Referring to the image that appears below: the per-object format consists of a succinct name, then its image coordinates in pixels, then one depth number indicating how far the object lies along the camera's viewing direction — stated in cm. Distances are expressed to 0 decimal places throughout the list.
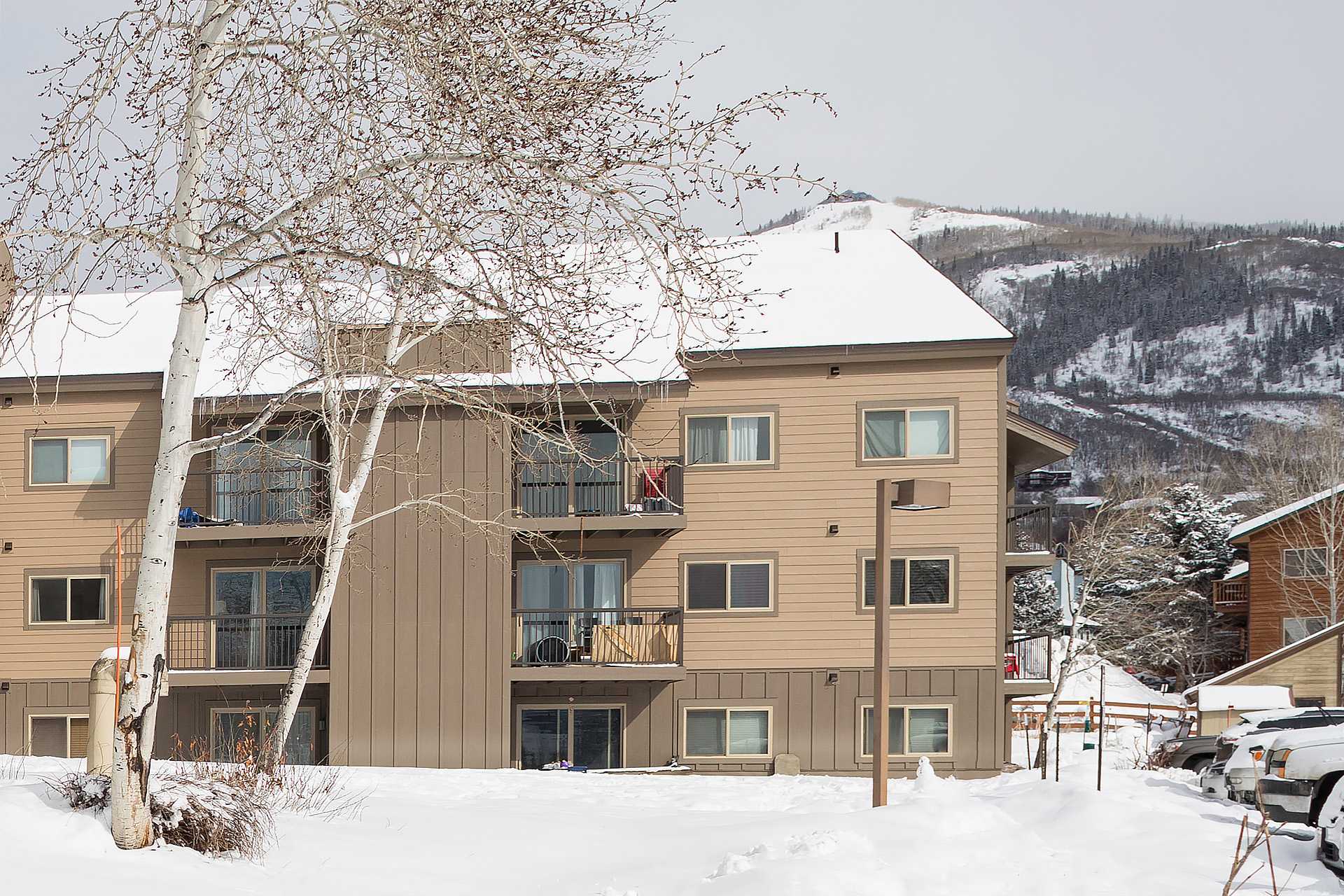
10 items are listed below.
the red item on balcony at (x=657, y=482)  2405
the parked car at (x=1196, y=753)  2622
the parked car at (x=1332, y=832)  1116
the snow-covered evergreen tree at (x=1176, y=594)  5041
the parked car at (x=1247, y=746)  1931
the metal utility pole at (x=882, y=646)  1242
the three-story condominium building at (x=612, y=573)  2369
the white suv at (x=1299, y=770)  1517
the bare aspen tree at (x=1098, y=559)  3628
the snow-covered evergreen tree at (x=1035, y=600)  5400
